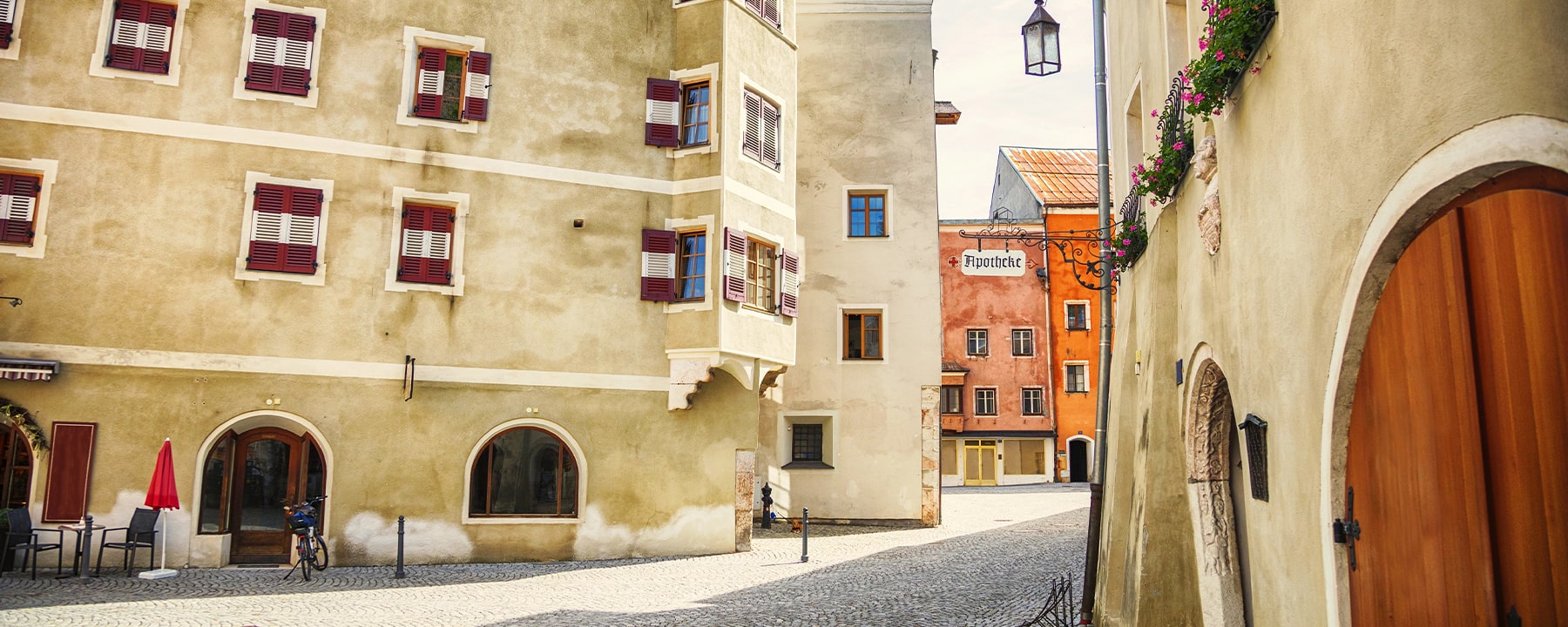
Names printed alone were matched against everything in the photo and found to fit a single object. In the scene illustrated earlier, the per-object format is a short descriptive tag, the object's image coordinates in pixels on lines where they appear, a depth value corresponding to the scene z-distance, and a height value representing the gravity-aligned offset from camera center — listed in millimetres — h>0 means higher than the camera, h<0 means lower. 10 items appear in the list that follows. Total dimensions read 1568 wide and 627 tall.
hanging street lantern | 13594 +5287
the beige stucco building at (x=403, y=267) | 16031 +2924
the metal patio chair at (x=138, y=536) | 15023 -1358
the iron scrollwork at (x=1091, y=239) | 12668 +2650
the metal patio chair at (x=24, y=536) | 14625 -1366
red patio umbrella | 14781 -671
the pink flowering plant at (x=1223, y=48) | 6230 +2539
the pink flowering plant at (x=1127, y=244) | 11789 +2389
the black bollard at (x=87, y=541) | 14652 -1402
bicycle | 15500 -1396
